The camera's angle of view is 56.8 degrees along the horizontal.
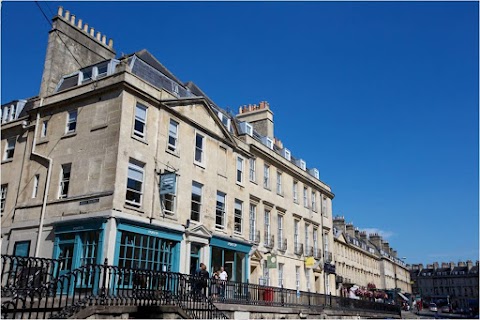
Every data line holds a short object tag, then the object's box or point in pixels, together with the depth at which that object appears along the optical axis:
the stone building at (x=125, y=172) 17.73
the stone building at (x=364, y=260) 53.94
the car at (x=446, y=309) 91.16
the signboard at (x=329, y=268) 34.74
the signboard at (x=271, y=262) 26.72
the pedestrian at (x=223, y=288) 16.96
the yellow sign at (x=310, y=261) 30.65
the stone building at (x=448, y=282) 119.56
